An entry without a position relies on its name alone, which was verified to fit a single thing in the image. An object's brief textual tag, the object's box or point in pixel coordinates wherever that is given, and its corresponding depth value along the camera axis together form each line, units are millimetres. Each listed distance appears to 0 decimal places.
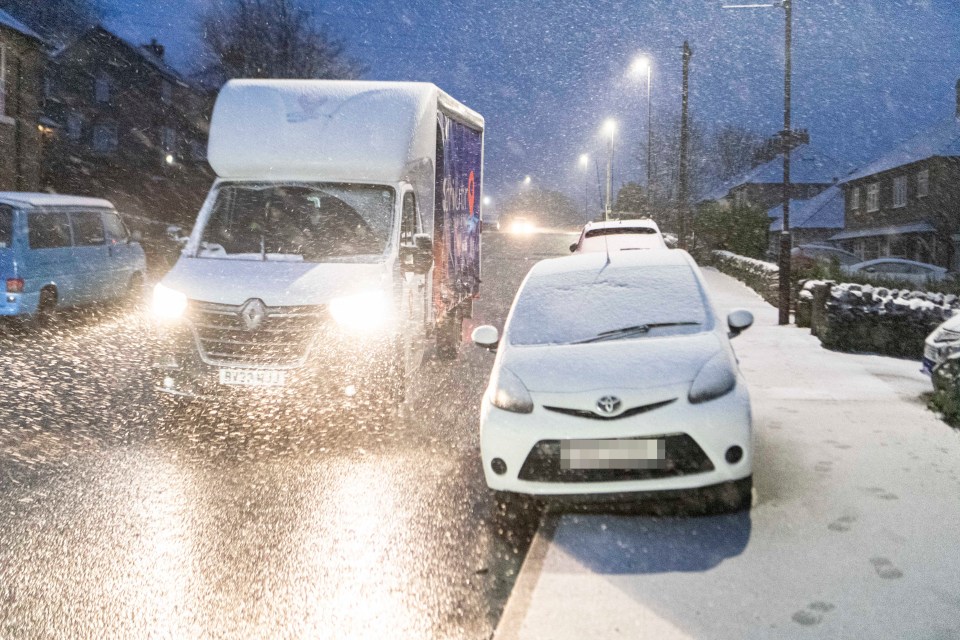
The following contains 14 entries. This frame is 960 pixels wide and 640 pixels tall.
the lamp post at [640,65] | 35375
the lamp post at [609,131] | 58906
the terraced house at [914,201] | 39781
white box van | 7414
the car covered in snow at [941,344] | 9000
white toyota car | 5242
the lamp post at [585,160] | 82562
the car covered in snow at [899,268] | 27469
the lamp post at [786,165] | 16688
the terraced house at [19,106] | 29297
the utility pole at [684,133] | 33719
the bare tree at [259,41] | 46906
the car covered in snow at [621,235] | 18516
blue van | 13445
